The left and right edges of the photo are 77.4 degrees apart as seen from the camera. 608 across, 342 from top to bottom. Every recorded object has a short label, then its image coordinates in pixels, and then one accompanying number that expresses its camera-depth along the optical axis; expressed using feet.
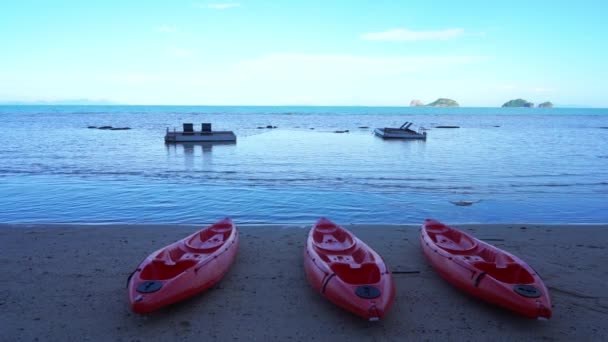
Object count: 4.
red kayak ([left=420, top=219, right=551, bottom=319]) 16.31
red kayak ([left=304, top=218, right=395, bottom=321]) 16.11
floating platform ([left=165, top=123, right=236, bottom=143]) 103.59
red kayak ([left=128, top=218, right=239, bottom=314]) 16.53
